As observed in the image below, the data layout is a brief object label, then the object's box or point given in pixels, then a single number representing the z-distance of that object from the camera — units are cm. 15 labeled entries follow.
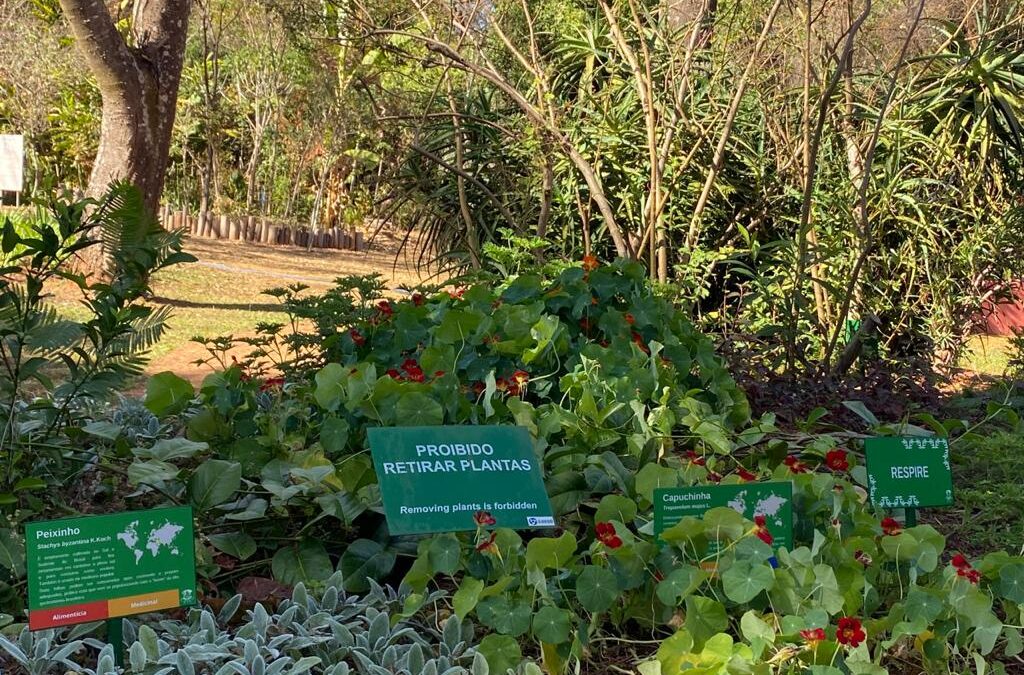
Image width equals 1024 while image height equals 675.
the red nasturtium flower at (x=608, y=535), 235
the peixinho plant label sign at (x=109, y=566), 205
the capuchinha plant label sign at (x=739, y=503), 250
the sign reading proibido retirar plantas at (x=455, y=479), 249
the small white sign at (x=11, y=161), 1146
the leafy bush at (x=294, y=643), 221
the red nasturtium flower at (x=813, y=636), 213
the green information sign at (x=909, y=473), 292
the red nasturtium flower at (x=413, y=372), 329
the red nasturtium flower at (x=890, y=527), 262
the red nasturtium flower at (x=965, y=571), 243
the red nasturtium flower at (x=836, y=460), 294
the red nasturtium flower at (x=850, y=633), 208
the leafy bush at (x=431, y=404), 275
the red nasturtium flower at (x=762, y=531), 243
